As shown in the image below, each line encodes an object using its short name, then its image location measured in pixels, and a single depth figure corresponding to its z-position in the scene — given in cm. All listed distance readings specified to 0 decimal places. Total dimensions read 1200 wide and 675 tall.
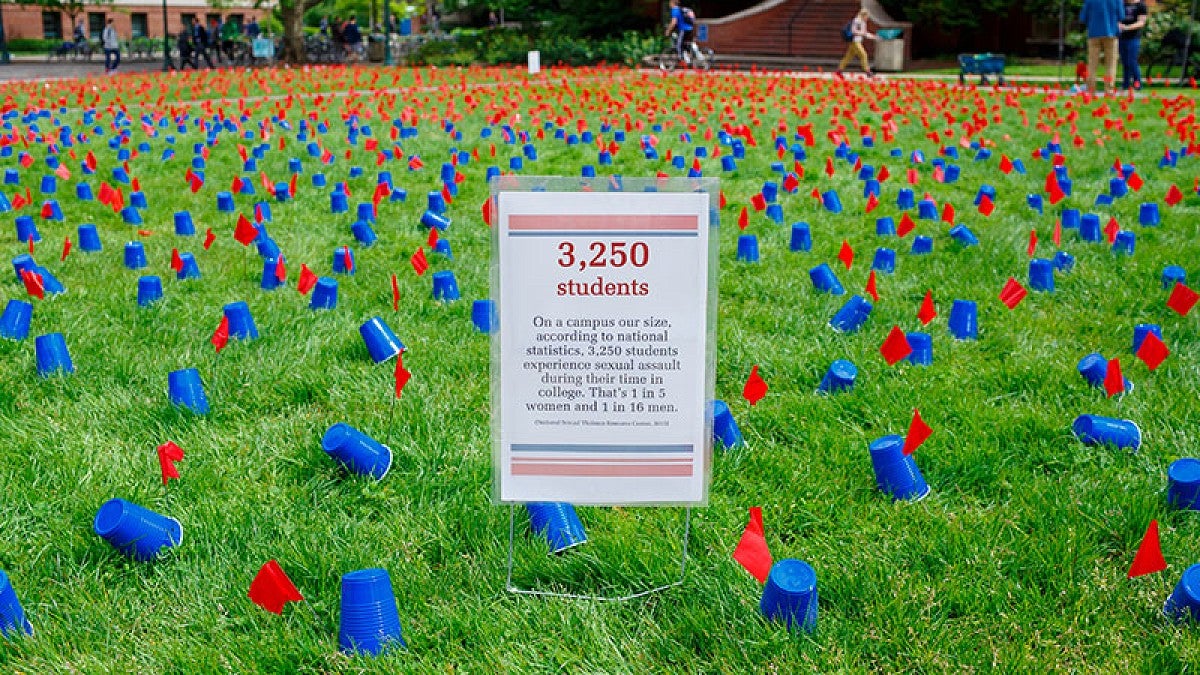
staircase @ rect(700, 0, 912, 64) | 2816
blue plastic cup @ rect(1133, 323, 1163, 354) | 376
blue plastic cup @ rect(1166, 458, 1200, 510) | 269
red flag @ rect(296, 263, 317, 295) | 453
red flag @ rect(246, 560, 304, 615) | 229
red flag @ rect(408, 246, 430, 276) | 466
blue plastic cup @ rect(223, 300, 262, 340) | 405
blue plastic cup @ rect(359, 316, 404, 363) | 386
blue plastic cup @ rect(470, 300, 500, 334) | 418
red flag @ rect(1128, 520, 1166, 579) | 232
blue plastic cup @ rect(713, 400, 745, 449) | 310
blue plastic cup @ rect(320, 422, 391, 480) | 294
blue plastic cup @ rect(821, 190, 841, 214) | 654
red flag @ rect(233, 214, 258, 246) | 548
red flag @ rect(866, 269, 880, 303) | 452
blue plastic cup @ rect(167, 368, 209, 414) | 337
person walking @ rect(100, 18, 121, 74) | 2872
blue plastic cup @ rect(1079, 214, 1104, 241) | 568
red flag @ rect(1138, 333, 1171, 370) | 357
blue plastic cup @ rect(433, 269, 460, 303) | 459
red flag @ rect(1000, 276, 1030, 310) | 440
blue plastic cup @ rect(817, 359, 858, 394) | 354
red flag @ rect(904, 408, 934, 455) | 284
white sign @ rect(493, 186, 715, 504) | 216
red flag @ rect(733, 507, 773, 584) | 240
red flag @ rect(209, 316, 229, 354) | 396
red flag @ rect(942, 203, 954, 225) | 583
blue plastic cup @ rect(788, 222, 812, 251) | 551
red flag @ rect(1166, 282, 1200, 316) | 411
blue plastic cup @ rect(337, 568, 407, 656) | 216
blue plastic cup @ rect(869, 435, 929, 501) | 281
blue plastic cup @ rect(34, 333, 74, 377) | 366
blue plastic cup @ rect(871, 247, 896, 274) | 504
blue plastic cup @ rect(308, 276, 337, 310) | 446
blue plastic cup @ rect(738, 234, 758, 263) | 525
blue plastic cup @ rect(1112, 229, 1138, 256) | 535
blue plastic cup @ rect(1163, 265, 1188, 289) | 463
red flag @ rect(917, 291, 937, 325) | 409
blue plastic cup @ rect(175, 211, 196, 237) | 592
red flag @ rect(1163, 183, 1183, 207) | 648
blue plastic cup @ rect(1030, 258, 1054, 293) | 474
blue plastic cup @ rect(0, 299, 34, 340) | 404
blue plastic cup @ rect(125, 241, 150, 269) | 516
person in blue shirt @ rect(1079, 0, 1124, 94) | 1521
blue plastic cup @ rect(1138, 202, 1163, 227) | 610
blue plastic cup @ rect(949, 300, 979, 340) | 410
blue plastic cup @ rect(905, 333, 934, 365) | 378
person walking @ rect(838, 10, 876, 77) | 2145
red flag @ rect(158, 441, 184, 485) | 288
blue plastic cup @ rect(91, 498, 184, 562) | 247
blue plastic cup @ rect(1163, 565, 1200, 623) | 222
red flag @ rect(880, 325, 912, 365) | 367
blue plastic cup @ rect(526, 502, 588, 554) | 260
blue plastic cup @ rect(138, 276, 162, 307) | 450
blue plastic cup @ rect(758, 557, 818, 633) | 222
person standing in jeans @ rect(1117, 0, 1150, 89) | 1680
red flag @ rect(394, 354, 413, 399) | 336
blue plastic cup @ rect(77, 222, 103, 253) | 549
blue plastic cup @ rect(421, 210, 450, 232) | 592
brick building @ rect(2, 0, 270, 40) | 5009
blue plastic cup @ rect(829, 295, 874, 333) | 418
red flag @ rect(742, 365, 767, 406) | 325
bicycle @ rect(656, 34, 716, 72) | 2396
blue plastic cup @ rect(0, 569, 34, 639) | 222
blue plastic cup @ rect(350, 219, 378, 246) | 570
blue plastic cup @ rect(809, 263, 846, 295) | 471
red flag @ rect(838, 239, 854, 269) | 484
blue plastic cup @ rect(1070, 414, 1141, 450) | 307
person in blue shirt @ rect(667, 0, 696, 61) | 2342
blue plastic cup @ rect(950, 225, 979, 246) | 552
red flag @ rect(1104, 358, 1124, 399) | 343
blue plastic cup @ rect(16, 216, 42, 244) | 556
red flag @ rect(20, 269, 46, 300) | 451
